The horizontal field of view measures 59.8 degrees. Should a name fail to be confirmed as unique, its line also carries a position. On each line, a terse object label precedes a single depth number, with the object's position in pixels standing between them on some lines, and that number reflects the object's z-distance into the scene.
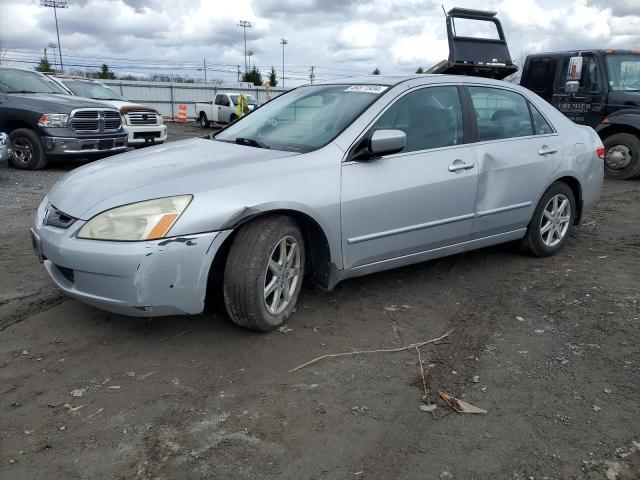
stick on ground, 3.13
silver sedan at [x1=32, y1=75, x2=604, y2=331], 3.03
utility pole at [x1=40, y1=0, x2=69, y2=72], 66.94
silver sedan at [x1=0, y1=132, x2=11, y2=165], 8.45
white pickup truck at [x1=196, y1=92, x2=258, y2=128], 24.58
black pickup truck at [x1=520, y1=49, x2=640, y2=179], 9.85
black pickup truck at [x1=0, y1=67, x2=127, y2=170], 9.48
